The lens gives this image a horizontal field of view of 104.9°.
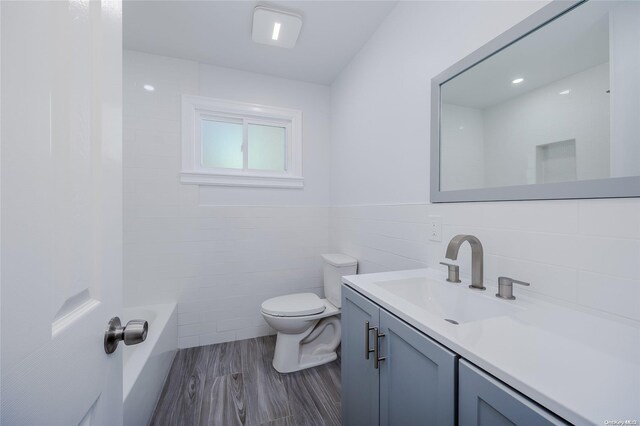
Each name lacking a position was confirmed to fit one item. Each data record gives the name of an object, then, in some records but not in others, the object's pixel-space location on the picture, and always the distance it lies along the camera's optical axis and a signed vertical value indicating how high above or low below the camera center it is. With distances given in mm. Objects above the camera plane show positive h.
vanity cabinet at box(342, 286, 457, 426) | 639 -518
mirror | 673 +355
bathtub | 1127 -836
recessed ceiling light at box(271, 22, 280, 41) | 1663 +1261
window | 2109 +641
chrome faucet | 955 -192
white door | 280 +3
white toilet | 1727 -802
